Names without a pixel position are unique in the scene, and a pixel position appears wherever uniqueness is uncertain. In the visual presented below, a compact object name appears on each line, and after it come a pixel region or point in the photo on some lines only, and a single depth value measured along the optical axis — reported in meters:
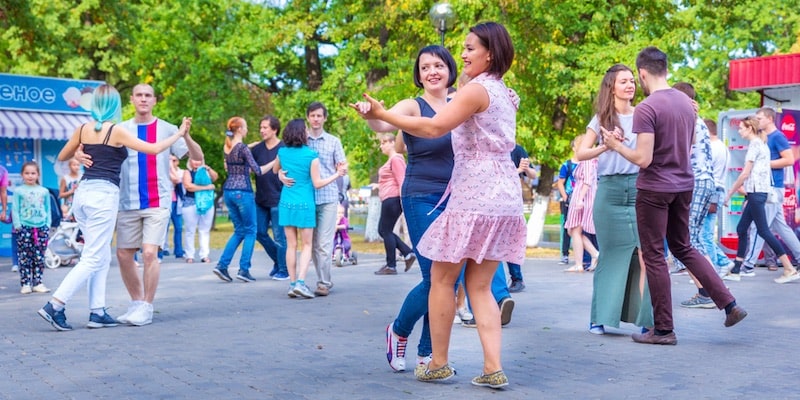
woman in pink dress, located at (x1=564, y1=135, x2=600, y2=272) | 13.53
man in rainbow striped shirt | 8.48
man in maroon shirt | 7.22
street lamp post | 17.70
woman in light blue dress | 10.54
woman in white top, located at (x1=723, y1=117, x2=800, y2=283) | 12.60
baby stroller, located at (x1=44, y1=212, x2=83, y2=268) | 15.79
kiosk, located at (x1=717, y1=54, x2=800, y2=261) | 15.23
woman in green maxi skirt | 7.62
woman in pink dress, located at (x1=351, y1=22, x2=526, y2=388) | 5.46
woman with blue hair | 8.16
